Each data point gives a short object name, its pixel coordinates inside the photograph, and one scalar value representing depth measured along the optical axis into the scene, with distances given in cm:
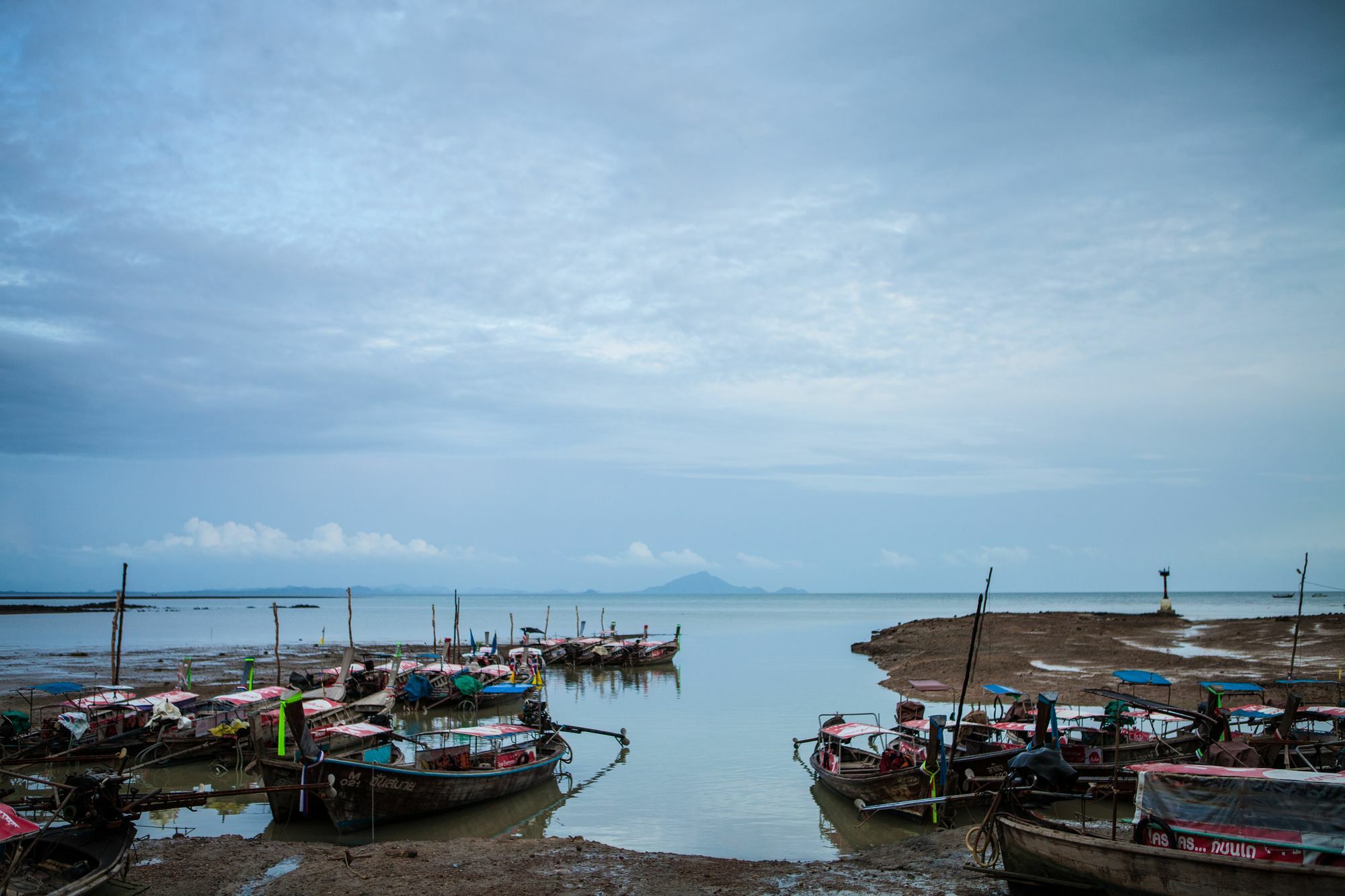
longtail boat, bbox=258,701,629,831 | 1808
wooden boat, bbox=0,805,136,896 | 1219
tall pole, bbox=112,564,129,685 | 3262
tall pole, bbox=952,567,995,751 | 1838
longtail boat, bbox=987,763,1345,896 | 1059
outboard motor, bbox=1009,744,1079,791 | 1353
